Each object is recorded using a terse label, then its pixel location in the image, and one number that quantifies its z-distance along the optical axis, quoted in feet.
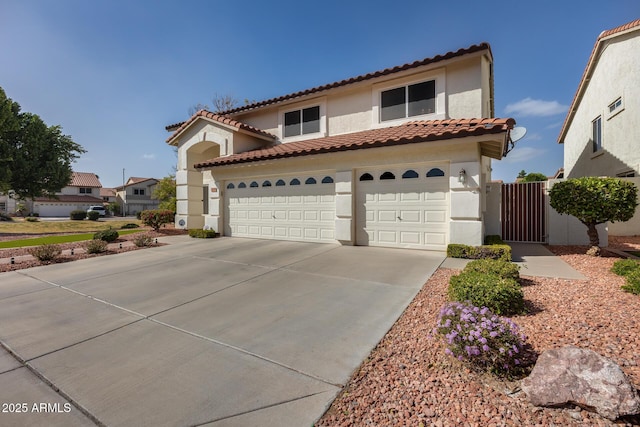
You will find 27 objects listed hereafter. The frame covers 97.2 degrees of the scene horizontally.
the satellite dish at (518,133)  33.19
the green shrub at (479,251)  24.62
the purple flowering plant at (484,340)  9.02
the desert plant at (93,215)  114.11
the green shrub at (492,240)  29.30
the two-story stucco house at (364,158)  28.14
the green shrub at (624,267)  18.65
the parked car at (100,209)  146.82
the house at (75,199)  149.18
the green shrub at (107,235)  38.68
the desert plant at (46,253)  27.91
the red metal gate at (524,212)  36.78
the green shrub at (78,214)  115.14
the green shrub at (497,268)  17.08
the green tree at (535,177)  103.35
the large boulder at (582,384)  7.14
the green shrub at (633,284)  15.38
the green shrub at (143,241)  35.86
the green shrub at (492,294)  13.34
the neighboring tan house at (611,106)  40.75
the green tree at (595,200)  24.88
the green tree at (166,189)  84.17
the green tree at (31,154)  77.05
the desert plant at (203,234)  42.98
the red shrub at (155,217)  49.37
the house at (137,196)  176.45
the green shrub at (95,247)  31.94
